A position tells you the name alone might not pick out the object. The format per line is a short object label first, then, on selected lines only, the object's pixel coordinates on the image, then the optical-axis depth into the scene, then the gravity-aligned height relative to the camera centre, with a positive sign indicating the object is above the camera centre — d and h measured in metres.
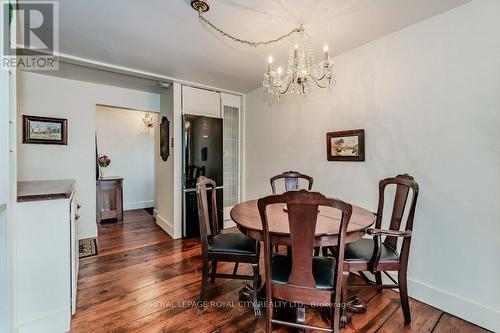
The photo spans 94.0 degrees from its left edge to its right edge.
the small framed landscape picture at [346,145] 2.59 +0.23
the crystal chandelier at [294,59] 1.78 +0.88
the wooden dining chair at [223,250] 1.95 -0.72
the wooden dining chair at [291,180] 2.83 -0.18
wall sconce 5.75 +1.15
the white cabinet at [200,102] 3.77 +1.08
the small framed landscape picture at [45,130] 3.17 +0.52
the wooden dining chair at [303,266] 1.32 -0.62
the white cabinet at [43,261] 1.59 -0.67
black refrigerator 3.69 +0.13
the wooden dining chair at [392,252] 1.69 -0.69
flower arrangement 4.87 +0.12
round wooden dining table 1.50 -0.42
